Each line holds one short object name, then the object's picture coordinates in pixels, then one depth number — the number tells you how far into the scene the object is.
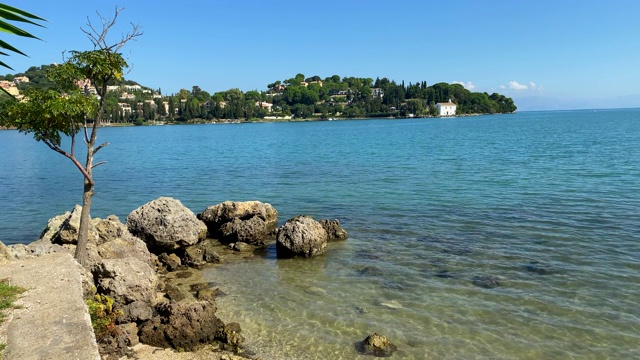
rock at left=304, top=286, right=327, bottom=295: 14.17
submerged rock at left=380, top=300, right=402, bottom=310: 12.88
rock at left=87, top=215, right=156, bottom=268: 15.41
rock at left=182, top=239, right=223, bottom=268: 17.42
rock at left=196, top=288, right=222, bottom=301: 13.89
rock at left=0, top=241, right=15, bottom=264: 12.76
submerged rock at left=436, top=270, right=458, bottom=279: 14.94
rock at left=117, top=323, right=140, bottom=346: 10.70
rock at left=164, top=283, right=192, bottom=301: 14.03
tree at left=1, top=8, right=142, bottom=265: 12.06
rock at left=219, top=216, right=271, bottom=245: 20.12
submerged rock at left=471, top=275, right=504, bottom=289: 14.09
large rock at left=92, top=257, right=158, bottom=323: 12.00
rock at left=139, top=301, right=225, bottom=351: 10.93
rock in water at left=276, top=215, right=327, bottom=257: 17.80
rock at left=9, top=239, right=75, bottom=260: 13.63
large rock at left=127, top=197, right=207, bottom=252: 18.19
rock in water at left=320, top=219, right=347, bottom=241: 19.98
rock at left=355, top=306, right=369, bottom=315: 12.61
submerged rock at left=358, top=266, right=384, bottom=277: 15.51
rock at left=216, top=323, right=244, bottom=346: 11.12
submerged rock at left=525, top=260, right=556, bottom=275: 14.95
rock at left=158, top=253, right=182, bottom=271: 17.09
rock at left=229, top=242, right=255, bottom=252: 19.31
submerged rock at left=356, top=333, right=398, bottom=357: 10.48
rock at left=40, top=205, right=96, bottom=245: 16.14
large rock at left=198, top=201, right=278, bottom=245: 20.17
